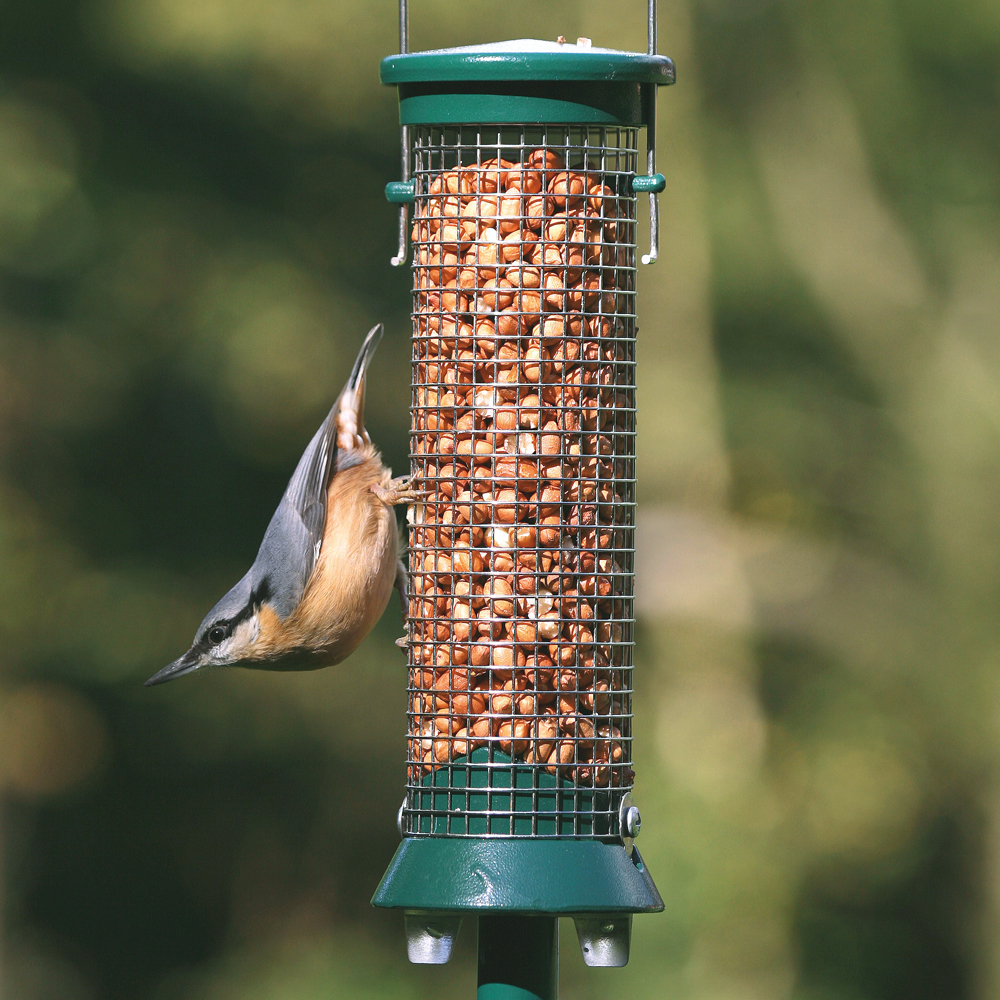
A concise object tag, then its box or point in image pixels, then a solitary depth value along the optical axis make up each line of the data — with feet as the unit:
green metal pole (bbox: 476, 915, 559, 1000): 18.20
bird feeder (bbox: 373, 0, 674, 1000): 19.06
